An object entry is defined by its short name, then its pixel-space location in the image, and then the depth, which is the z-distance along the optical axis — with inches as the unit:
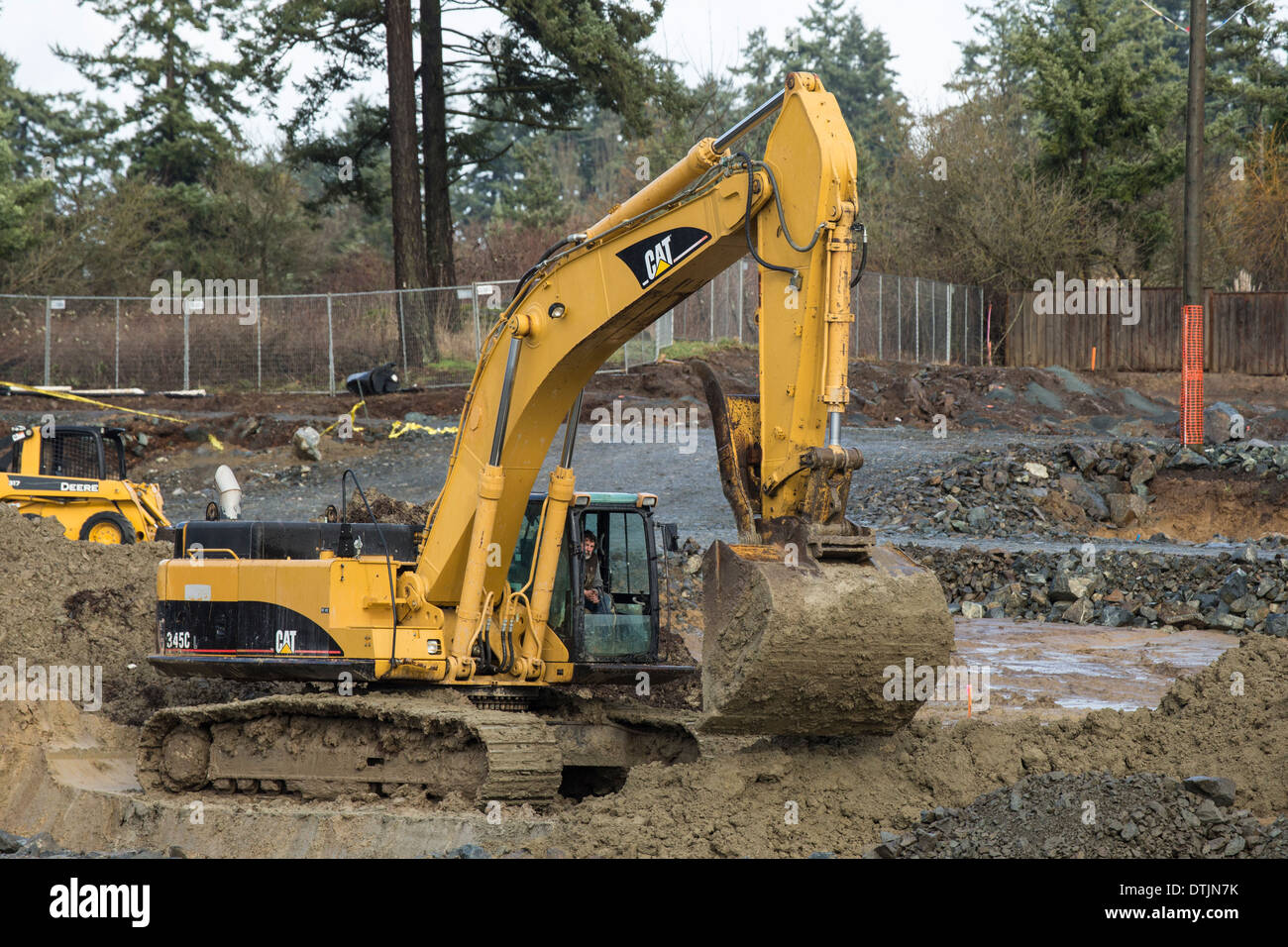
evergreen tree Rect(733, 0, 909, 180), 2223.2
